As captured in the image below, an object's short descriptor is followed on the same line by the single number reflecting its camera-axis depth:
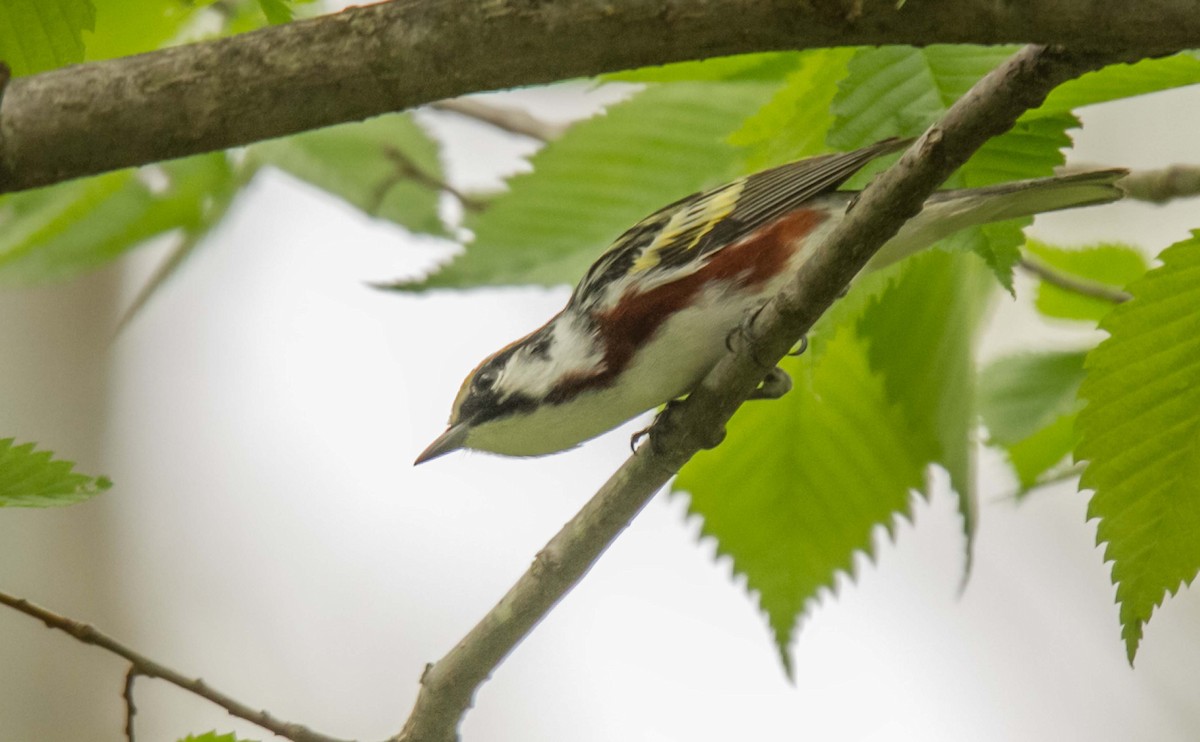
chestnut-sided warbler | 2.93
